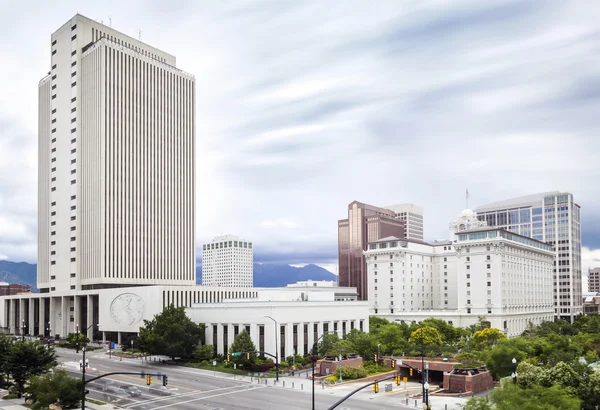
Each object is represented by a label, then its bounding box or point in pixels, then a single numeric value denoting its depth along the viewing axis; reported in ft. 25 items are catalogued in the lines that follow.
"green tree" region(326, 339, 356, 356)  327.26
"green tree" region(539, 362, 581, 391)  194.29
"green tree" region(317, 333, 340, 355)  349.61
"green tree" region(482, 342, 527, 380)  280.72
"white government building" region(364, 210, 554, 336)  530.27
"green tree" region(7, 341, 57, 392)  249.14
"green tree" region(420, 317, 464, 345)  441.68
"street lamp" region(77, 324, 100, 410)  161.48
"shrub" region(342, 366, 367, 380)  293.43
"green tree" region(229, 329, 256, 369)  321.93
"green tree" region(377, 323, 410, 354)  360.69
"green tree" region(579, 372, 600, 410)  187.83
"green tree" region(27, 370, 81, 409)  214.69
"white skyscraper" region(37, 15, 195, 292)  544.62
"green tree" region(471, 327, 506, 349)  389.60
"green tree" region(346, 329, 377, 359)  342.85
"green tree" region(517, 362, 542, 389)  203.62
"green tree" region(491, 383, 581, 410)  163.32
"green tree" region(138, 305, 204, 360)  349.61
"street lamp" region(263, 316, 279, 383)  287.89
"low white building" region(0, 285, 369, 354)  364.79
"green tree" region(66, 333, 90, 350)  446.19
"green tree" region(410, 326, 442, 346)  379.76
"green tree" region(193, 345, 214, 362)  351.46
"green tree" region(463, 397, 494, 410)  160.56
